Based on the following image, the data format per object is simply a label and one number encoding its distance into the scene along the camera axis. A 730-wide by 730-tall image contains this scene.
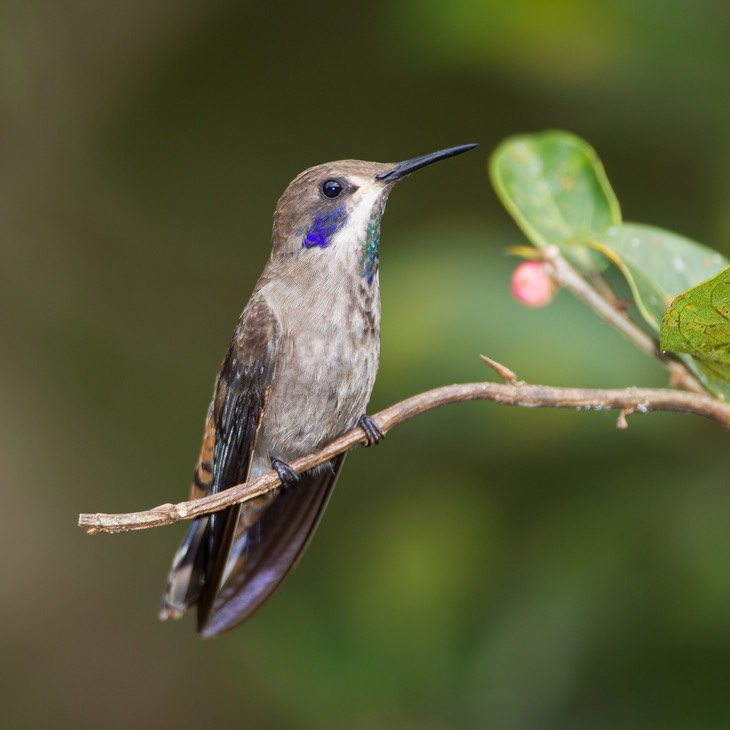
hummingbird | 2.72
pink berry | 2.70
